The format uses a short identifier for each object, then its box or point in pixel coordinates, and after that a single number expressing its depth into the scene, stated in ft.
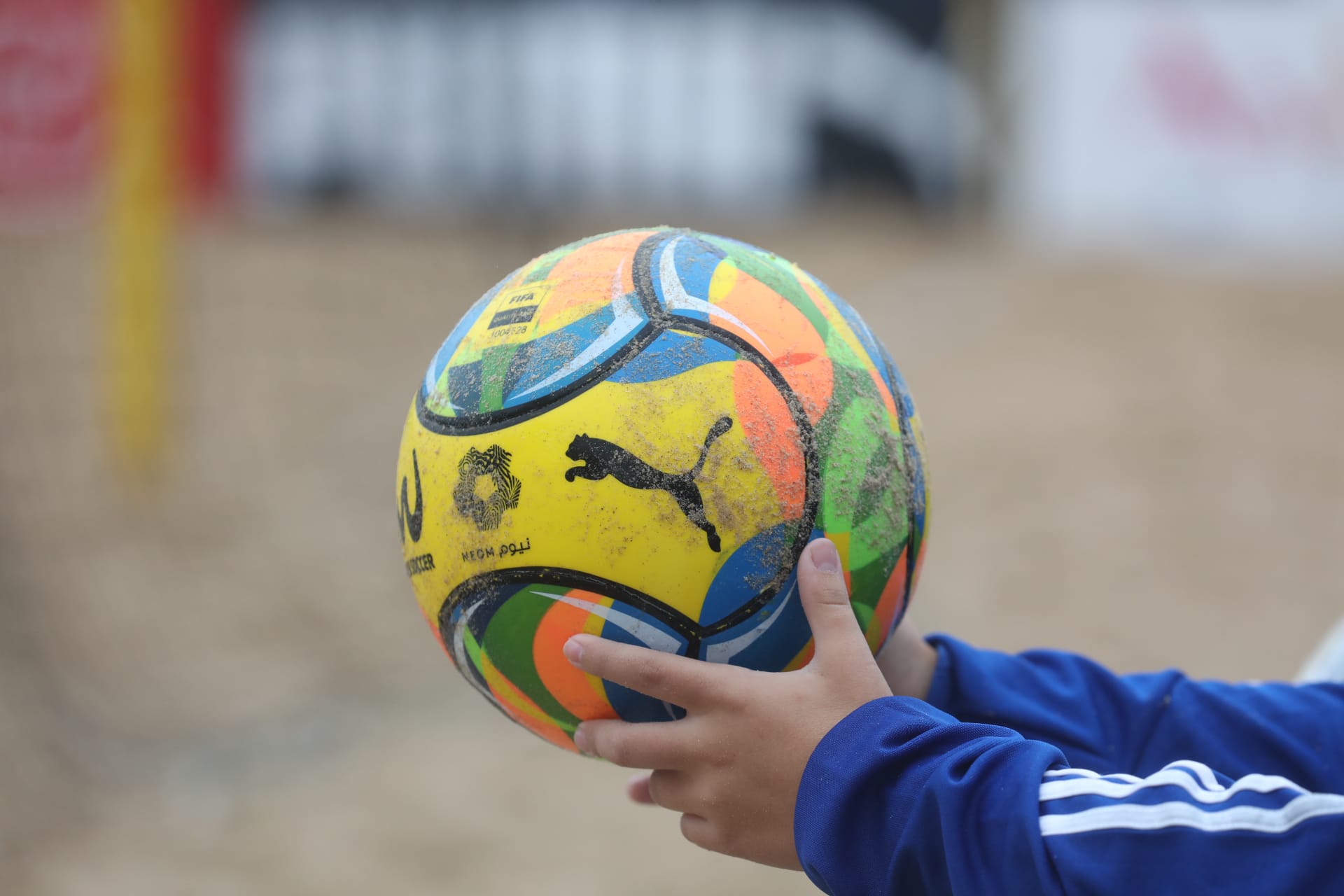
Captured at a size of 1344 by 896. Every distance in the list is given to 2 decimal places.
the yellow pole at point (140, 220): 41.55
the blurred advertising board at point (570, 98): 65.98
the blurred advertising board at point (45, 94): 57.21
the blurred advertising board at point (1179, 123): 68.44
